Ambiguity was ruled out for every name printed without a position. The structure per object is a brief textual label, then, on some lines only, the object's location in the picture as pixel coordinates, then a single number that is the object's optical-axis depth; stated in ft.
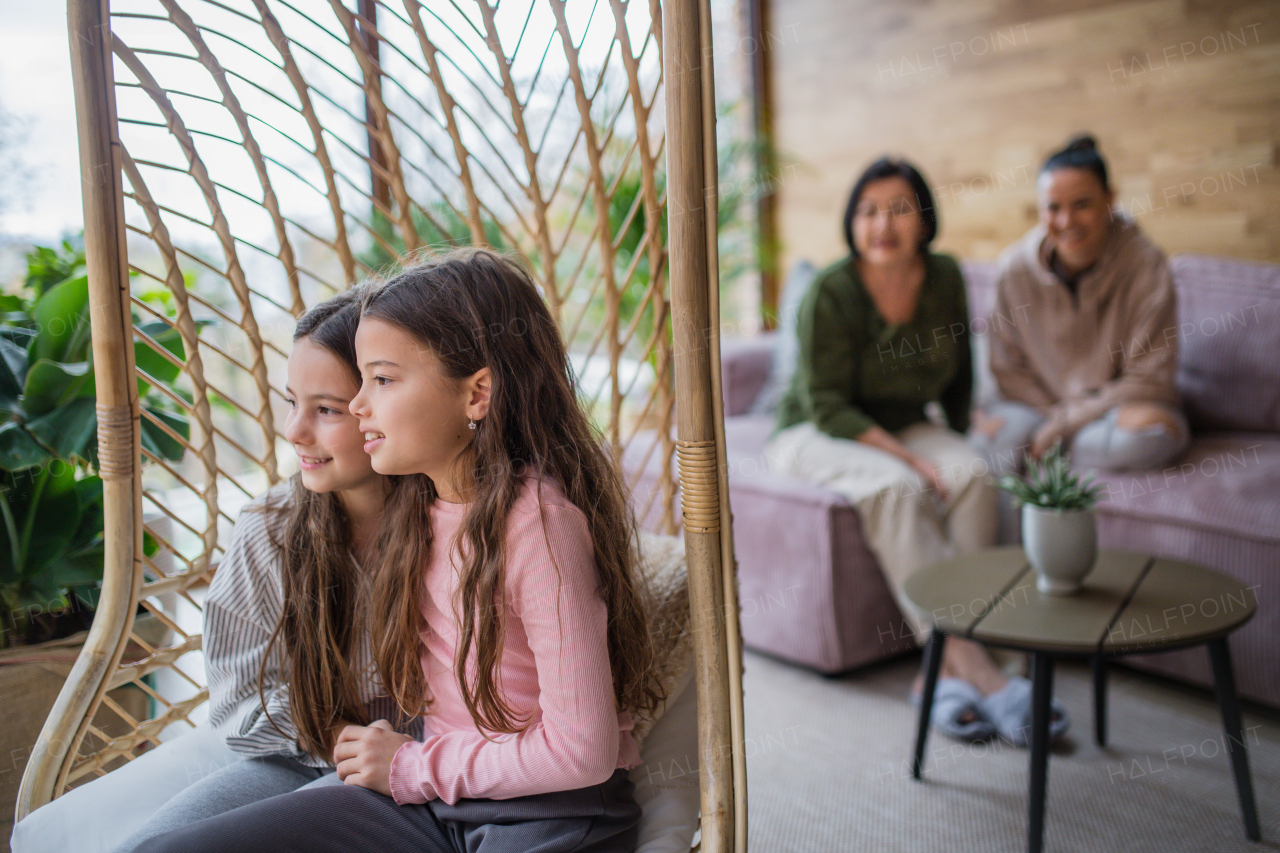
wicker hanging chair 2.41
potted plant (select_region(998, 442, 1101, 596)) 4.77
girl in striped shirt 2.86
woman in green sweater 6.27
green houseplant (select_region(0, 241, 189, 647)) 3.71
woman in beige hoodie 6.61
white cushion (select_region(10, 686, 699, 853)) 2.79
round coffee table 4.33
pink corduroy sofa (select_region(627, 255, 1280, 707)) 5.59
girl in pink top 2.48
